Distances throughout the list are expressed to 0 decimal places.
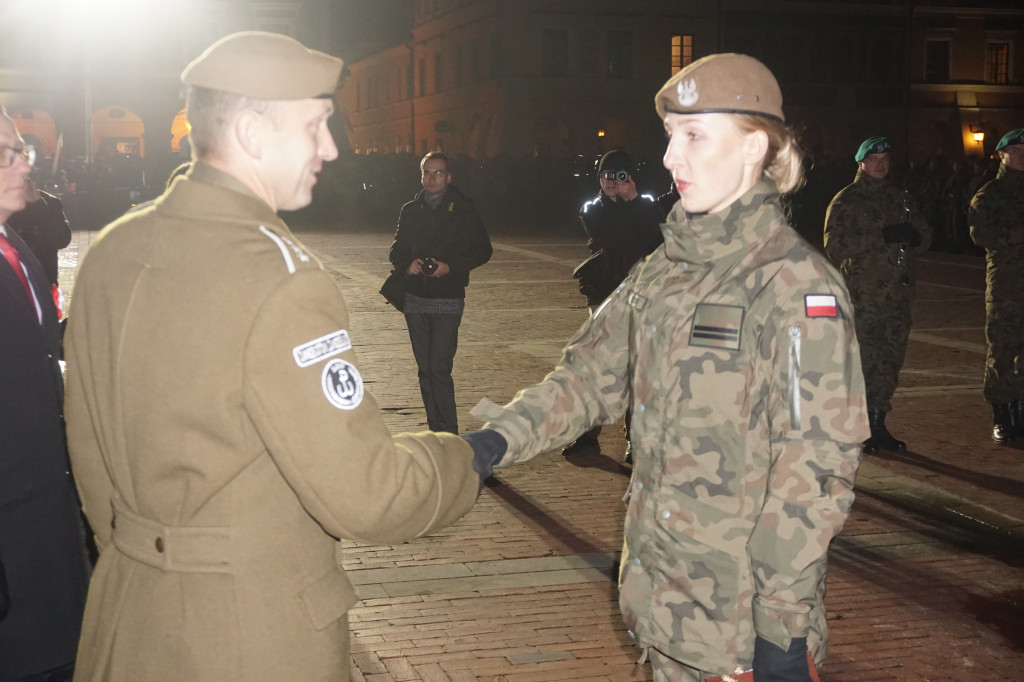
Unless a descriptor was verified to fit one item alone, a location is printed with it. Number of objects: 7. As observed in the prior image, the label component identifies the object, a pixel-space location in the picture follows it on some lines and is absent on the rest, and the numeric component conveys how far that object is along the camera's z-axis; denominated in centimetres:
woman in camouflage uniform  250
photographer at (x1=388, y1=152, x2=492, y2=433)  818
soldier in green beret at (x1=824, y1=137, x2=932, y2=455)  824
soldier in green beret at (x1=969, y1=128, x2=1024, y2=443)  843
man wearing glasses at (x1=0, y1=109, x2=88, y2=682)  311
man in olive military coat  215
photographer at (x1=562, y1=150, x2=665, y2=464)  819
